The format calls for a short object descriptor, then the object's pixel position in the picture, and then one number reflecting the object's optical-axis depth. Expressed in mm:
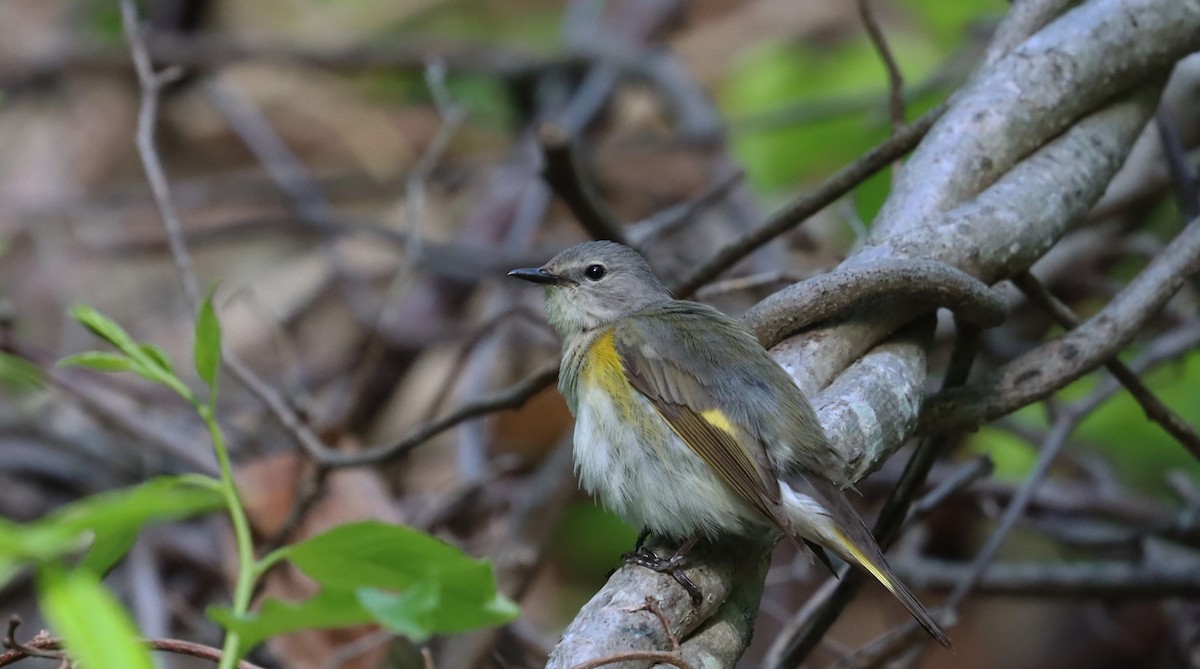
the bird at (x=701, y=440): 4273
